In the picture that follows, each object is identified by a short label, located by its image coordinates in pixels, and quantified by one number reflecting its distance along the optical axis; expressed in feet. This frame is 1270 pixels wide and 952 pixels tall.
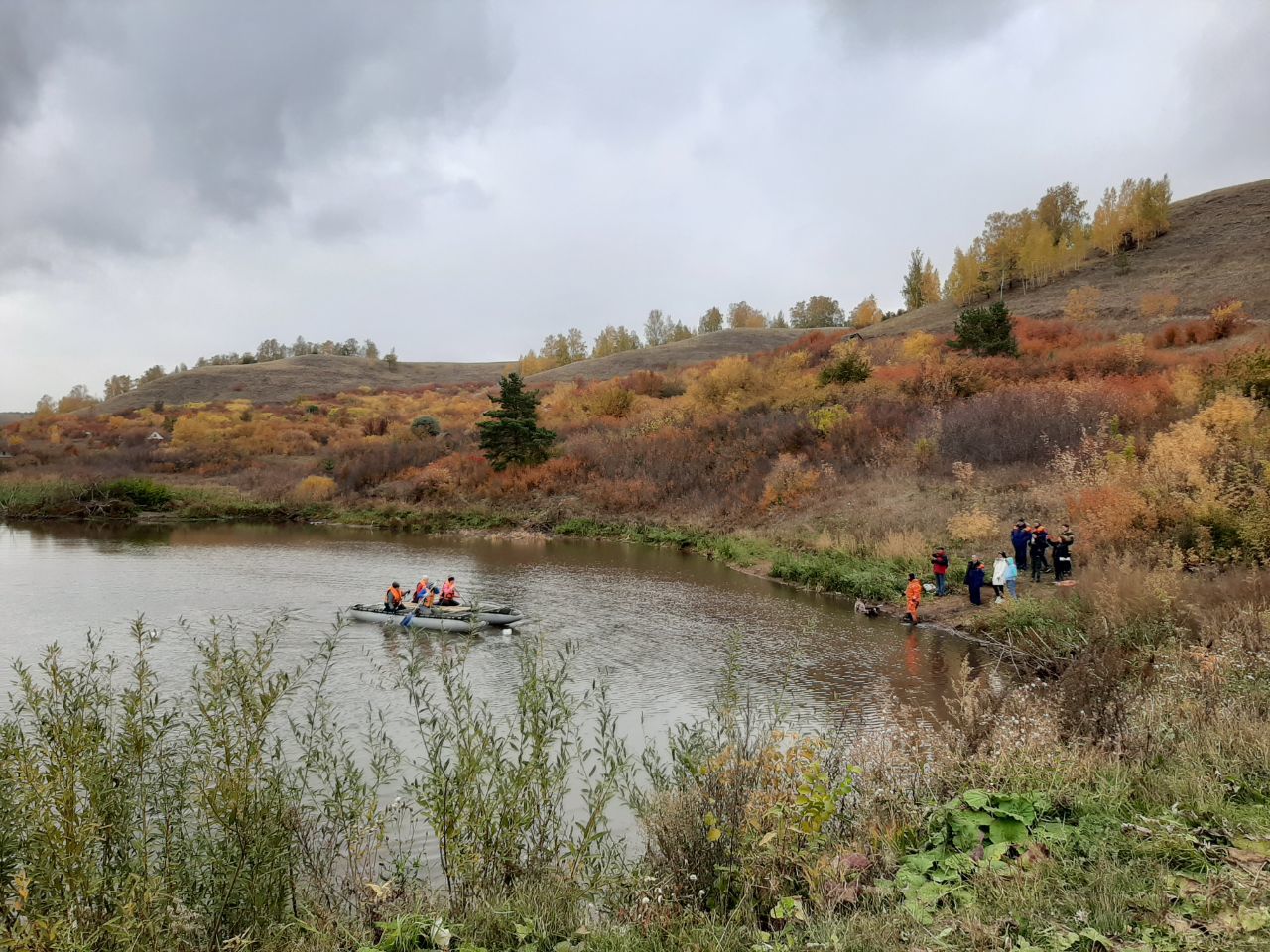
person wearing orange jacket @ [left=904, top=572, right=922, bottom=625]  69.31
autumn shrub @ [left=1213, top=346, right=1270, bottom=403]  85.56
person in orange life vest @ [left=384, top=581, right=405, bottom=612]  70.95
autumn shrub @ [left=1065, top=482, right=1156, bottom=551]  66.49
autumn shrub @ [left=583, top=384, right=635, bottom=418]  198.02
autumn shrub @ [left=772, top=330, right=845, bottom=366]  198.70
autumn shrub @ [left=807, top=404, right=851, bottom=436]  133.18
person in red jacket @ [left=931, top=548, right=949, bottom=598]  74.08
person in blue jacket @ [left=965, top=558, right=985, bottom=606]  69.51
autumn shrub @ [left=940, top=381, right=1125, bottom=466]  102.78
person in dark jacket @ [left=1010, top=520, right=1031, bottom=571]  73.41
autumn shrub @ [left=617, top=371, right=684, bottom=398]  220.02
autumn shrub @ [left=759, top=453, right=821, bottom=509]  117.60
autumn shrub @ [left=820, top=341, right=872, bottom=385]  156.06
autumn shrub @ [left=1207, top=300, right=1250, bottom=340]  140.87
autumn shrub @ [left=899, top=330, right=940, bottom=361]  172.67
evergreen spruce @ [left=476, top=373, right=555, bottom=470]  160.25
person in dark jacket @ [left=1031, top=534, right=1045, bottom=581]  70.95
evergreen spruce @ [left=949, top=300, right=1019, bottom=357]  153.38
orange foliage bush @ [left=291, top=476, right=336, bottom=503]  164.66
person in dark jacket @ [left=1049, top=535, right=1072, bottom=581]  68.64
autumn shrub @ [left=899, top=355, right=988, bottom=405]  136.77
